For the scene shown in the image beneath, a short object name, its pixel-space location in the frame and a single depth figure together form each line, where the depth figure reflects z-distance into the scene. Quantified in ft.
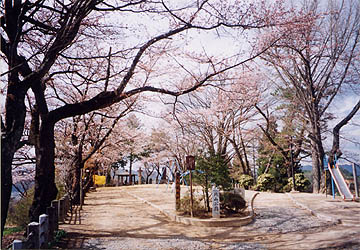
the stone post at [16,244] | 10.45
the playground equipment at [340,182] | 33.27
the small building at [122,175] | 107.09
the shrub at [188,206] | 26.35
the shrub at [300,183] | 55.26
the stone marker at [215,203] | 24.00
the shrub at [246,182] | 59.57
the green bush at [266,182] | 56.34
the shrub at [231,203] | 26.35
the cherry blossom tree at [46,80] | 14.24
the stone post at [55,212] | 19.15
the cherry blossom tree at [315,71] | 45.24
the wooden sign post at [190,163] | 25.98
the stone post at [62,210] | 23.98
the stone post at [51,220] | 17.19
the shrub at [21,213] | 24.40
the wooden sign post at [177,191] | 28.41
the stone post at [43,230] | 14.29
